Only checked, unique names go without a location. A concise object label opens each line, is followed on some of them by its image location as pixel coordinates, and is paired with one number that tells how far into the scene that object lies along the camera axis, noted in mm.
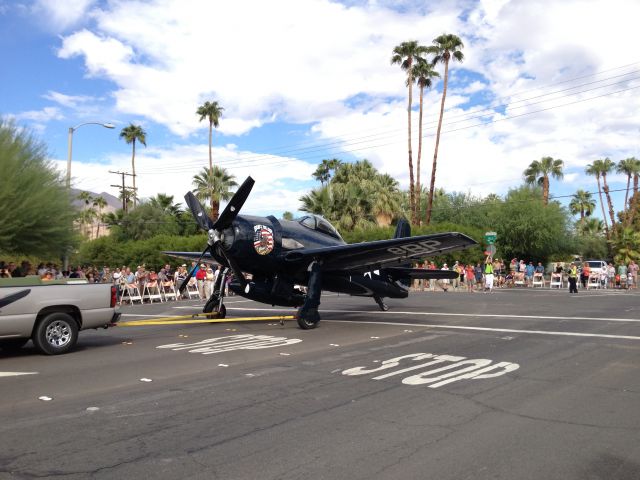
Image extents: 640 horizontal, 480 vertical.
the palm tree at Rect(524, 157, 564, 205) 59188
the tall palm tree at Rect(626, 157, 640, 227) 60244
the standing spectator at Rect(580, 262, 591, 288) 32562
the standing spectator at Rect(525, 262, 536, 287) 34906
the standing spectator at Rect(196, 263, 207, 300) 25750
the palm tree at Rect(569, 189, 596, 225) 76062
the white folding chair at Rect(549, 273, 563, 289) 33281
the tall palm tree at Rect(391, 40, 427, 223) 42594
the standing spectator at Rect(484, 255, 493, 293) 29500
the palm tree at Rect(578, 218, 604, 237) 73444
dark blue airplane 12797
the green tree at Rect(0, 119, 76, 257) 21297
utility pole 64312
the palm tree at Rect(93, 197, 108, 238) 76331
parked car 39038
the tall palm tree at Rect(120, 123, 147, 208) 63844
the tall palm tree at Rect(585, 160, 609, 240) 69750
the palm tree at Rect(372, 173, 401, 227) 41656
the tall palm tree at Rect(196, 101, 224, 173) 53656
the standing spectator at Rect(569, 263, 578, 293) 26641
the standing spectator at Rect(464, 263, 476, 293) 29656
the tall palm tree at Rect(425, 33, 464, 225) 41844
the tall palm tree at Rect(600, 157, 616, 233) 69625
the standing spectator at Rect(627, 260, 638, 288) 31192
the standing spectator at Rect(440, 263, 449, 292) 29822
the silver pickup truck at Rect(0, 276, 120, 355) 8958
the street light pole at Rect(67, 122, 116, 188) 24647
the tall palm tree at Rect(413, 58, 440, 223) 42938
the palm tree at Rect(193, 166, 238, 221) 48375
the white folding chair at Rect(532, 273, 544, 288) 34066
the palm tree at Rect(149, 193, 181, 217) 58125
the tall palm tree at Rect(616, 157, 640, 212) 67769
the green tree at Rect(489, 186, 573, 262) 41125
